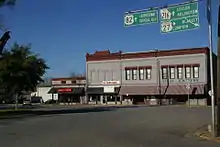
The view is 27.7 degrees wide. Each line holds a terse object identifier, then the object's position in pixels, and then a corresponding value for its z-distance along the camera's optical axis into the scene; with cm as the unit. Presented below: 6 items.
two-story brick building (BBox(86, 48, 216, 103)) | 7388
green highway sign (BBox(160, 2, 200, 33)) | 2067
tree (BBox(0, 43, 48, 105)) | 4825
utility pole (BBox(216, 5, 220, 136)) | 1934
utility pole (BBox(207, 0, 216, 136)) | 1938
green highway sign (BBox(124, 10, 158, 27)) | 2192
